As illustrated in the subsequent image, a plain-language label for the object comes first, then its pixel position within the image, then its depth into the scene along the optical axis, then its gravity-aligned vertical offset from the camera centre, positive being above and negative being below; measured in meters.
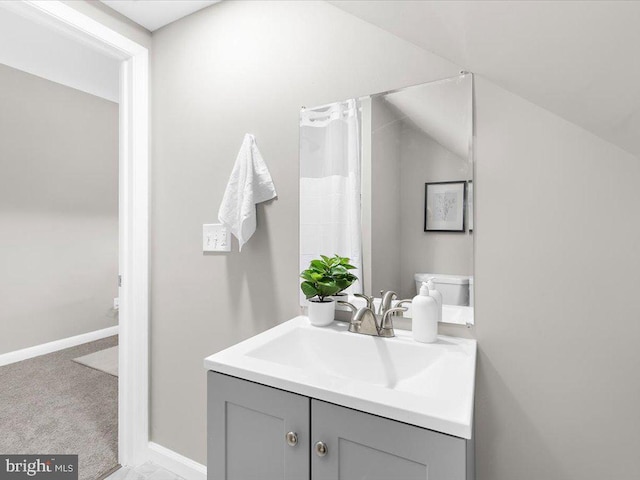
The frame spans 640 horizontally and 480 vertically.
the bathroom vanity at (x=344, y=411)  0.67 -0.42
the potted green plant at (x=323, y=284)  1.25 -0.19
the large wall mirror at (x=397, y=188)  1.11 +0.17
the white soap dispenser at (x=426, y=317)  1.06 -0.26
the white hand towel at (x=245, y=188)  1.45 +0.20
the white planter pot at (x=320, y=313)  1.26 -0.29
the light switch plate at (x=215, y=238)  1.58 -0.02
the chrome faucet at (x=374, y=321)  1.14 -0.30
